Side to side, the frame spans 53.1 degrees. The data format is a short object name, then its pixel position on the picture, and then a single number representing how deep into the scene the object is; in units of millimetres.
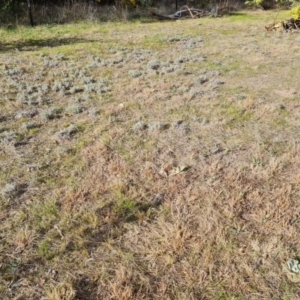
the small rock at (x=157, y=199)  4093
